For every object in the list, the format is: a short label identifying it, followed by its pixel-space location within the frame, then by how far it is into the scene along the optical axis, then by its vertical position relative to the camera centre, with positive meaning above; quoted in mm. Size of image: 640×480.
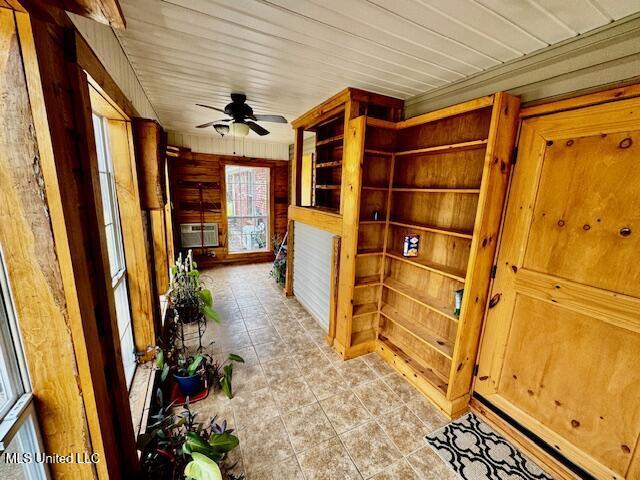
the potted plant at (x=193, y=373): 2016 -1530
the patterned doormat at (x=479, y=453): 1567 -1685
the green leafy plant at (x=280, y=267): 4527 -1419
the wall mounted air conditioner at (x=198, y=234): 5211 -1050
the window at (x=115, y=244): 1742 -458
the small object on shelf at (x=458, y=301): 1910 -805
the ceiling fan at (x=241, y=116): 2641 +720
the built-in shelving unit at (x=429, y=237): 1735 -393
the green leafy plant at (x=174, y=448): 1272 -1418
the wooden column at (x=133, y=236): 1835 -414
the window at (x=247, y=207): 5566 -483
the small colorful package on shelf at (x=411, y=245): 2338 -486
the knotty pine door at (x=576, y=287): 1298 -522
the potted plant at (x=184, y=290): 2729 -1140
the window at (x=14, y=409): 756 -705
